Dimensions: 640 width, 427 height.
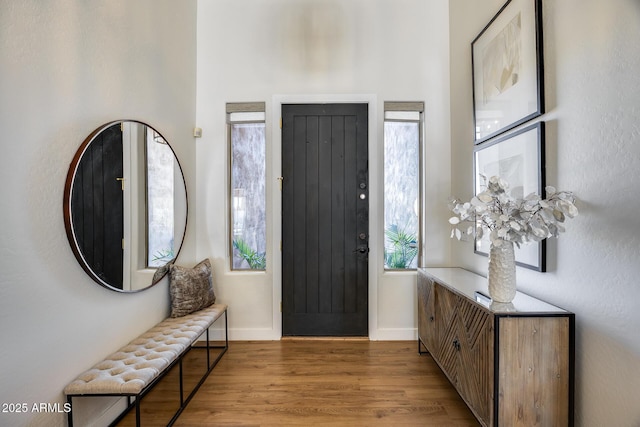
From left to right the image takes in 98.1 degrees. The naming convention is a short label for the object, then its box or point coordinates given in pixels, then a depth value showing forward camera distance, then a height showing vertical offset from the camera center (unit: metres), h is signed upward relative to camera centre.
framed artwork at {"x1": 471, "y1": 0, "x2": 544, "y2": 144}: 1.61 +0.96
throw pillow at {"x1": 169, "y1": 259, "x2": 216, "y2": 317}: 2.33 -0.65
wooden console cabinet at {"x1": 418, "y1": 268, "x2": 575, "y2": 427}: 1.34 -0.74
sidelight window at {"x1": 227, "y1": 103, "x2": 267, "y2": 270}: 2.90 +0.22
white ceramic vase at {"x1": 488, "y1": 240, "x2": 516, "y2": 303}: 1.48 -0.32
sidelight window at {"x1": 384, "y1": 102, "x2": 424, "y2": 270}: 2.88 +0.31
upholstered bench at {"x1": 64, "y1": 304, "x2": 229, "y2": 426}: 1.39 -0.85
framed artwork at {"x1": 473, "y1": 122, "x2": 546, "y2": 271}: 1.56 +0.30
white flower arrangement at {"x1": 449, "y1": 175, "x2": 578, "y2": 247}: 1.31 +0.00
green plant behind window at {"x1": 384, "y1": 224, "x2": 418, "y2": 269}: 2.90 -0.36
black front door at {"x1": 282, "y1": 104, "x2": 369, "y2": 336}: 2.82 -0.07
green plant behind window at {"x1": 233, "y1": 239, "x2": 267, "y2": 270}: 2.93 -0.44
